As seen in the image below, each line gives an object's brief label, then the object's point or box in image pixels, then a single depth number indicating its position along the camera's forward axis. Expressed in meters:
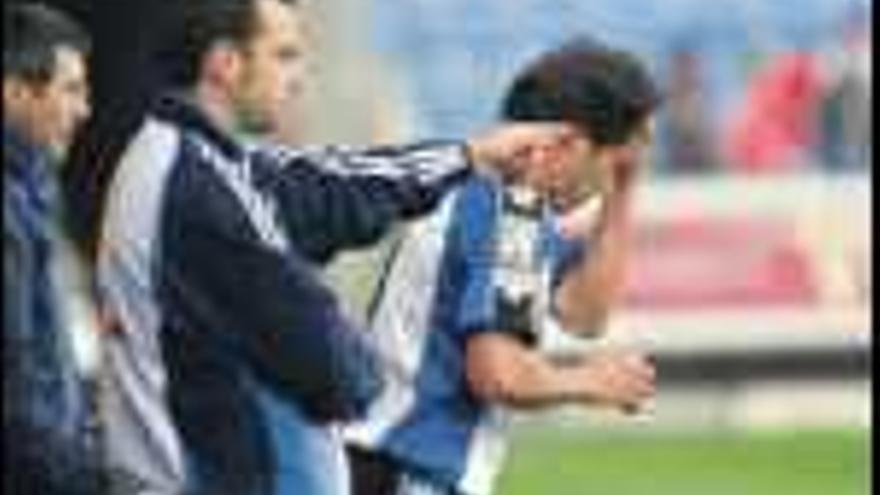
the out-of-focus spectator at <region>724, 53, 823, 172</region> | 47.37
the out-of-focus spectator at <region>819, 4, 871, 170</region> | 46.31
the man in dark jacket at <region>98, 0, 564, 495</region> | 16.70
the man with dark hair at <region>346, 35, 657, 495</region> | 17.14
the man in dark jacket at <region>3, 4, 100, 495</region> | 16.03
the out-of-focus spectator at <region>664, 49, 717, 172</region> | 47.41
